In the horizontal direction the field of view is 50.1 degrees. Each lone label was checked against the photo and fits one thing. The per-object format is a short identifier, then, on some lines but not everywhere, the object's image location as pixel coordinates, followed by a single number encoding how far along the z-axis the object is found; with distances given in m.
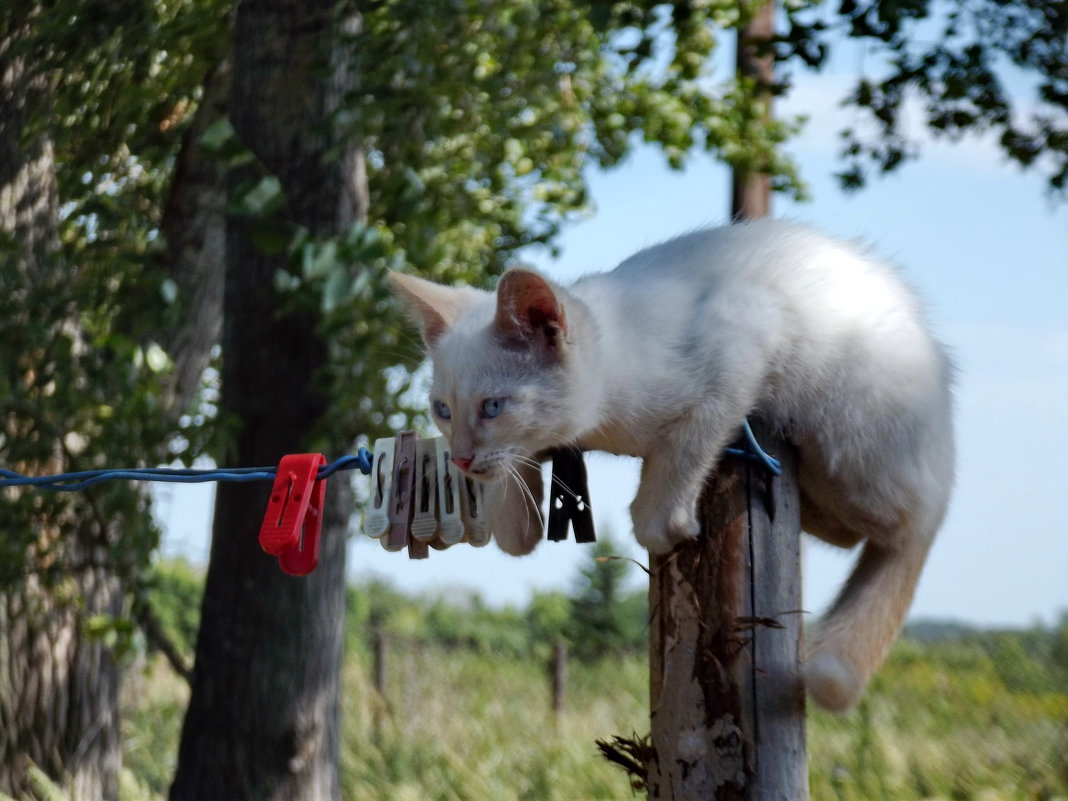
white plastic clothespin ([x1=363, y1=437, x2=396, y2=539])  2.31
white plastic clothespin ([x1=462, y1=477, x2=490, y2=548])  2.33
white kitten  2.13
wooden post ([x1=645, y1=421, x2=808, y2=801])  2.01
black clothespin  2.27
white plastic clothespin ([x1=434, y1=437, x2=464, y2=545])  2.29
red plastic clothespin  2.21
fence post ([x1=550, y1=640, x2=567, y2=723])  9.46
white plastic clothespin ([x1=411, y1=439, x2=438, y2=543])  2.29
